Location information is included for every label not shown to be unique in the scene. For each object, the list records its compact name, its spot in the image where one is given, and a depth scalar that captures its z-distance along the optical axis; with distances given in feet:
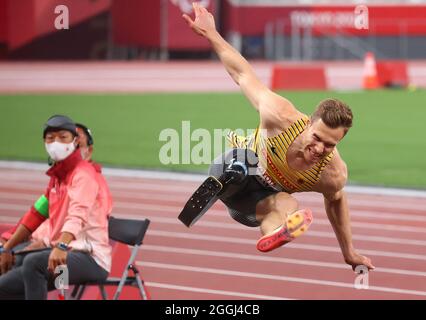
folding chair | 25.62
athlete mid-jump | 21.06
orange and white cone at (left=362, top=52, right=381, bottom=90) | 85.71
